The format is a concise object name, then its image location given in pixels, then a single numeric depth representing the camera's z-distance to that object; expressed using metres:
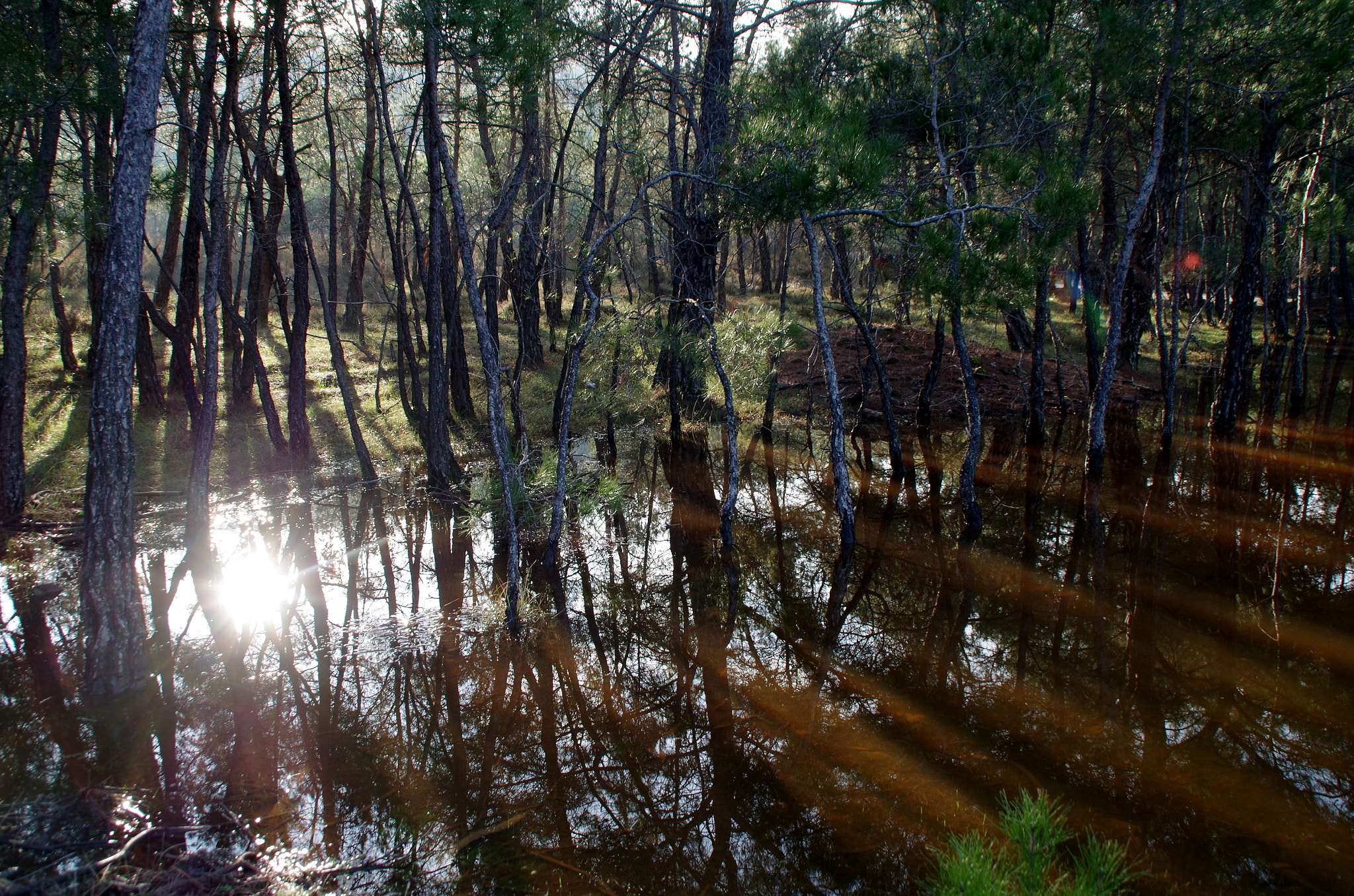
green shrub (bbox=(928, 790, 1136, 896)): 2.67
